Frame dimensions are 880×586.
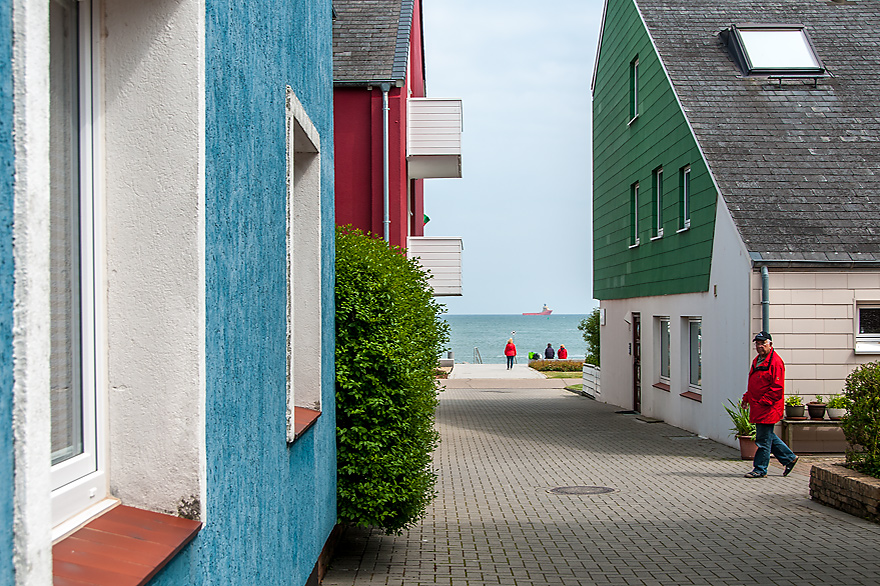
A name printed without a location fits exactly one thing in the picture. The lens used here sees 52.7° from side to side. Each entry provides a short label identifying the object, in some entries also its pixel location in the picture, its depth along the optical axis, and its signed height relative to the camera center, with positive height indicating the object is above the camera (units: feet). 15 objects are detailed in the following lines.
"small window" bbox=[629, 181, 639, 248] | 69.00 +6.51
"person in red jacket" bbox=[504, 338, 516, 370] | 152.15 -9.52
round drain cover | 35.86 -7.92
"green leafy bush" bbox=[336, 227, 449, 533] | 23.20 -2.86
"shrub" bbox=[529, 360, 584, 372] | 141.08 -11.40
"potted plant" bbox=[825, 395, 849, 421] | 43.04 -5.73
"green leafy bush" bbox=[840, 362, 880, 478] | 29.96 -4.39
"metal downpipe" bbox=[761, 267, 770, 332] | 44.11 -0.33
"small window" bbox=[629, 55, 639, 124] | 67.36 +15.79
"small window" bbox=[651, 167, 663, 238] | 62.08 +6.47
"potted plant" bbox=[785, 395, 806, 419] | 43.88 -5.68
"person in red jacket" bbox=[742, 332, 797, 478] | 37.50 -4.59
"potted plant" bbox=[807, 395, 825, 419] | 43.60 -5.71
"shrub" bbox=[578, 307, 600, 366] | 94.53 -4.59
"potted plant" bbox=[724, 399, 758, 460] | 42.91 -6.78
